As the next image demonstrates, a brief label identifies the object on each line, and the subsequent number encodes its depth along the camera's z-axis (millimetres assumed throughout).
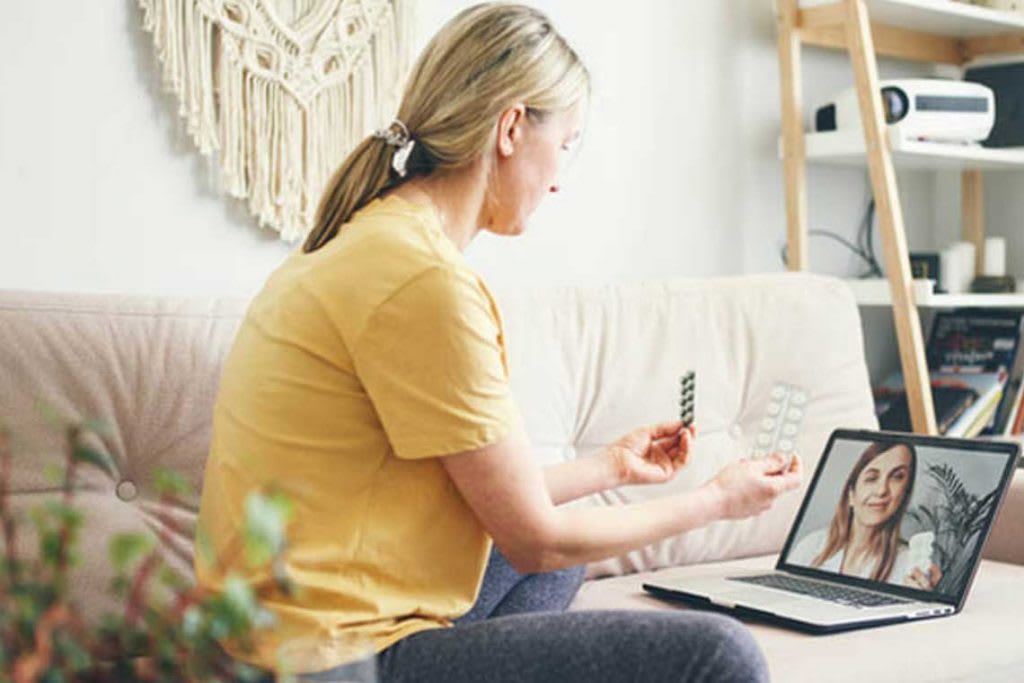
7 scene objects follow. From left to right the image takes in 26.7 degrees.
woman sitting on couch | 2288
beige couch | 2645
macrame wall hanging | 3070
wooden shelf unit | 3753
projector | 3809
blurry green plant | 1125
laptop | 2771
